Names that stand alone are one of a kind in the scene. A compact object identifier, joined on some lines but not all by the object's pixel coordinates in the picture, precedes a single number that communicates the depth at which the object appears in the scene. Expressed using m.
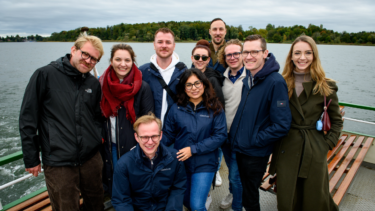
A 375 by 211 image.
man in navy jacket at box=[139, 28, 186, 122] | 2.90
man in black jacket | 2.12
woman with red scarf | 2.55
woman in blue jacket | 2.53
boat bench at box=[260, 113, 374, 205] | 3.23
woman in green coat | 2.33
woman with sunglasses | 2.97
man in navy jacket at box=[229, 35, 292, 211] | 2.29
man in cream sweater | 2.76
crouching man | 2.24
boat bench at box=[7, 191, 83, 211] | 2.76
